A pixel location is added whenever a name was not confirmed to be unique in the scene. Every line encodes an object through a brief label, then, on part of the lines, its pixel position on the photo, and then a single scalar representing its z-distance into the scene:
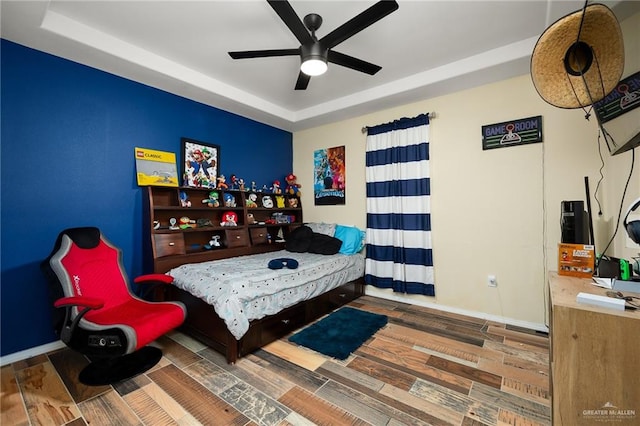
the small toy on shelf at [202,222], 3.07
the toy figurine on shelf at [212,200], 3.20
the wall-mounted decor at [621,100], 1.37
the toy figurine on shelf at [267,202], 3.89
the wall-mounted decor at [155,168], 2.73
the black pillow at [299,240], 3.55
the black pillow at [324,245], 3.38
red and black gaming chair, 1.69
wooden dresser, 0.94
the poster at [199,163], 3.08
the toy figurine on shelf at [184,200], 2.94
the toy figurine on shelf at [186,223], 2.92
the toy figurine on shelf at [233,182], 3.54
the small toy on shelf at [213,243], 3.10
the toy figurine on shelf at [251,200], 3.64
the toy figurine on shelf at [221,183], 3.29
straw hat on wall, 1.21
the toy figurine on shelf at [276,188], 4.07
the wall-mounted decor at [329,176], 3.94
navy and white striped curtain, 3.16
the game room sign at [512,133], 2.55
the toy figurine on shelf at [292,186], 4.30
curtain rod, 3.12
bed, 2.00
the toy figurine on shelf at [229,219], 3.32
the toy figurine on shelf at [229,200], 3.38
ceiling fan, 1.56
